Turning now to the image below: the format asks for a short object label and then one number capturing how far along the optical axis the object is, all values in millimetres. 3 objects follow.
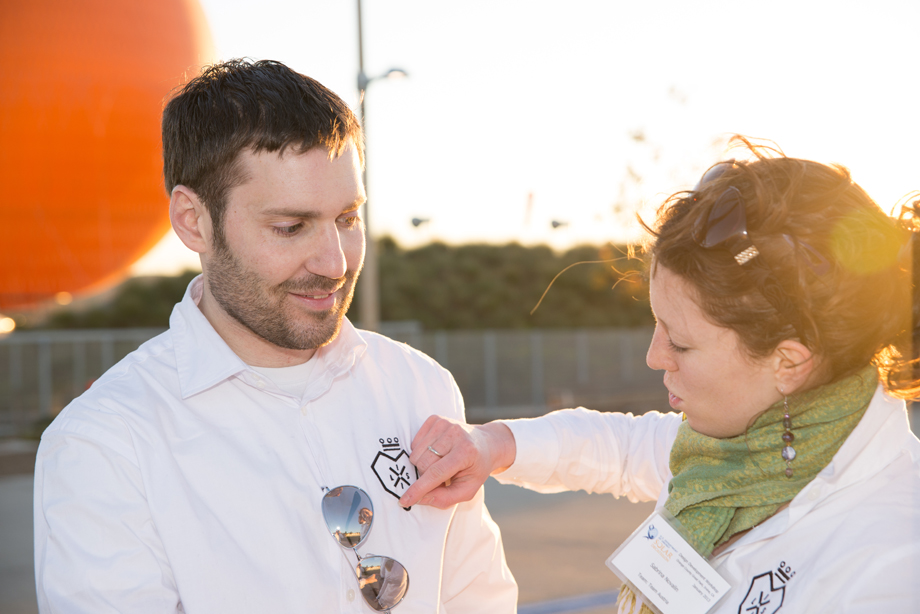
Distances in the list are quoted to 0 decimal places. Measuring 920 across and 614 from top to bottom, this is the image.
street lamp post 11406
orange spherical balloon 8180
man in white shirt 1792
